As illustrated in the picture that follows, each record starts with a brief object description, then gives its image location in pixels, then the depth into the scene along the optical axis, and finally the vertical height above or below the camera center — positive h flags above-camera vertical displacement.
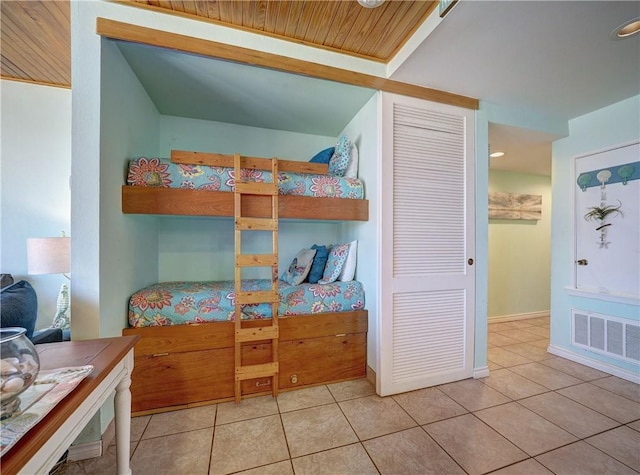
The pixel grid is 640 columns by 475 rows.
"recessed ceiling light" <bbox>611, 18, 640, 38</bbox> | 1.43 +1.24
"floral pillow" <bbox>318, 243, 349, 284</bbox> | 2.32 -0.26
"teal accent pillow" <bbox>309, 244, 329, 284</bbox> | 2.41 -0.28
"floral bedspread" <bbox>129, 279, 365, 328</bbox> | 1.73 -0.50
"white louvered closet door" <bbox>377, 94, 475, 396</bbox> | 1.98 -0.07
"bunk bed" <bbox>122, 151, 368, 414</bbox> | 1.70 -0.69
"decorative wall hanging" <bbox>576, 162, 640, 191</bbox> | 2.24 +0.59
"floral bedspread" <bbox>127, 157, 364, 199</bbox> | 1.74 +0.45
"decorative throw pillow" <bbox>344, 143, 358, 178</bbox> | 2.30 +0.67
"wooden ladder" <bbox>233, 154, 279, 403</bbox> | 1.81 -0.38
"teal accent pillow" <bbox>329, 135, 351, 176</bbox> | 2.28 +0.74
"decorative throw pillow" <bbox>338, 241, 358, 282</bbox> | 2.30 -0.27
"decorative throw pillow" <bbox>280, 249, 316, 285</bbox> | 2.43 -0.32
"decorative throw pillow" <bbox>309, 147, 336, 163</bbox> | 2.43 +0.80
